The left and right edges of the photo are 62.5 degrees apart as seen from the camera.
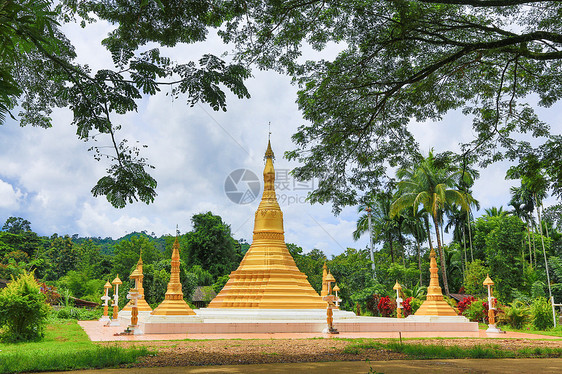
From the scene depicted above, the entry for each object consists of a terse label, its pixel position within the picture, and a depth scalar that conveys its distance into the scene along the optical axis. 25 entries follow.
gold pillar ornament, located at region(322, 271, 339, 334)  17.70
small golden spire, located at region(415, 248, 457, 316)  21.78
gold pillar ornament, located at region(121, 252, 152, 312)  18.56
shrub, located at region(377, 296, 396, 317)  28.97
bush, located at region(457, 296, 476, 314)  26.89
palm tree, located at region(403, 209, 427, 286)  40.82
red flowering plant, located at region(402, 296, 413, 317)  27.95
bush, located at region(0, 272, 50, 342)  13.55
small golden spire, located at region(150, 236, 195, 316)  18.81
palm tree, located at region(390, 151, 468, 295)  33.47
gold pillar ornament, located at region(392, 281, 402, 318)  24.19
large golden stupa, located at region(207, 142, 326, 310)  20.56
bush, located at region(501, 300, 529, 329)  22.50
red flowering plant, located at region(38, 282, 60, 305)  24.15
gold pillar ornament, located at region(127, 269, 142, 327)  16.85
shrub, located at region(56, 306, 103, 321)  26.34
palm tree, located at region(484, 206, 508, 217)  44.91
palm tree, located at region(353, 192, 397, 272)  42.81
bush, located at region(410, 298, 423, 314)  27.80
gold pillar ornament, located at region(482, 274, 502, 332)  19.41
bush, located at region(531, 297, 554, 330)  21.58
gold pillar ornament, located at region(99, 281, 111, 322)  23.99
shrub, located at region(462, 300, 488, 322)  25.03
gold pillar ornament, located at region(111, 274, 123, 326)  20.89
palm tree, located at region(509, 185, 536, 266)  41.50
